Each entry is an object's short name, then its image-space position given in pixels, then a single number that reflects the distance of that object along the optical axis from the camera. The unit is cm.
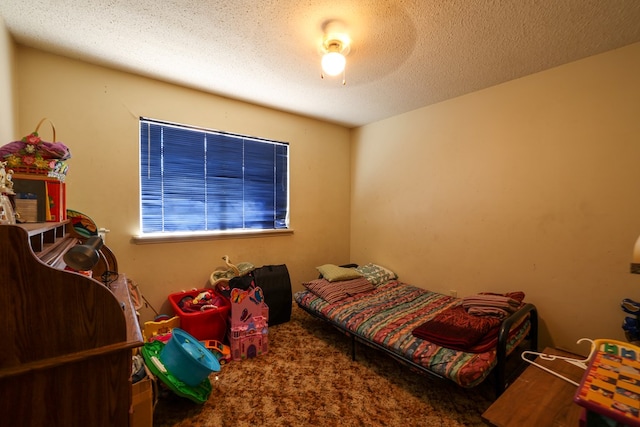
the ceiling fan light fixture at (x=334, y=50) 176
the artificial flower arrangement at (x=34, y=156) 129
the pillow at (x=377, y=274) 316
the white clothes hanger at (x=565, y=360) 114
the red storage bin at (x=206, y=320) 227
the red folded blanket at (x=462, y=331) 175
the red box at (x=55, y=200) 138
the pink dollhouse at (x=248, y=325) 223
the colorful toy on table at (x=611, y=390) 68
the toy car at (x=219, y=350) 221
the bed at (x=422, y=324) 165
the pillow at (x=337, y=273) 293
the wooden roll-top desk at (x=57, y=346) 81
